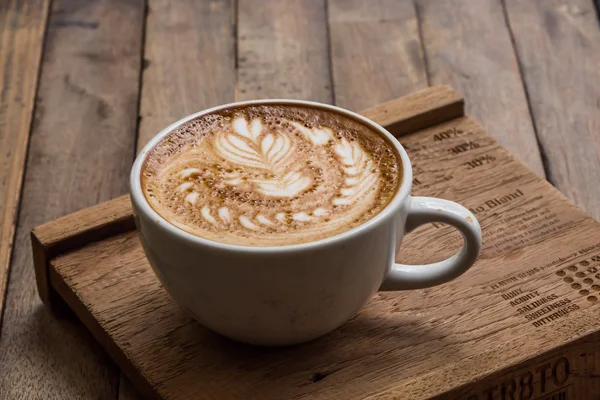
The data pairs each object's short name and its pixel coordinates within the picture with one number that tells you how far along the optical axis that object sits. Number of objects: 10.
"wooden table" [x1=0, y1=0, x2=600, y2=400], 0.78
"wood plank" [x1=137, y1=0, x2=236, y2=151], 0.84
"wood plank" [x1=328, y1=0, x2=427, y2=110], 0.86
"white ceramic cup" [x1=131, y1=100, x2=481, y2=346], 0.54
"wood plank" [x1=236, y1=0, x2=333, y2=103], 0.86
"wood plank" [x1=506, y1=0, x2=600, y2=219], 0.77
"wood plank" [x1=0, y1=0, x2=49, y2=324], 0.73
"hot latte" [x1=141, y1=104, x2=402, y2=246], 0.56
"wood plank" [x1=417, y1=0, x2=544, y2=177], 0.82
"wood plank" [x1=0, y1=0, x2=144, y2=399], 0.63
